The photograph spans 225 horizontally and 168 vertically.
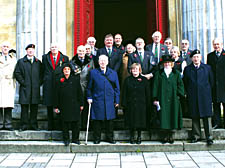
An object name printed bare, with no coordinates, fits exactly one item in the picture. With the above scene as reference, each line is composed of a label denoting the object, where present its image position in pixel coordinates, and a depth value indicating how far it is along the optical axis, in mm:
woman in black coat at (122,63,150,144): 5629
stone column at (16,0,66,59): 7789
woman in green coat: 5594
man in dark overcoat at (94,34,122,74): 6266
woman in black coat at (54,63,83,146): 5555
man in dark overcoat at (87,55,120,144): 5676
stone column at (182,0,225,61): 7621
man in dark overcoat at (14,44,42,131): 6141
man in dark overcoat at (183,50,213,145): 5617
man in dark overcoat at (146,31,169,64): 6203
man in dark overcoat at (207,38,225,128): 5973
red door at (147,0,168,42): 9188
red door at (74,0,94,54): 9156
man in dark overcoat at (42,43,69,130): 6062
